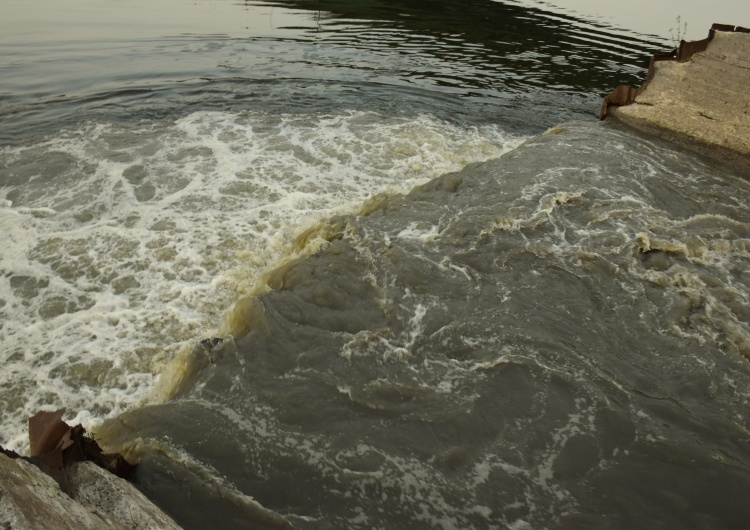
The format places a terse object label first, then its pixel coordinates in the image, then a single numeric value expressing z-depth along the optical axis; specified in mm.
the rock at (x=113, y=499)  2500
